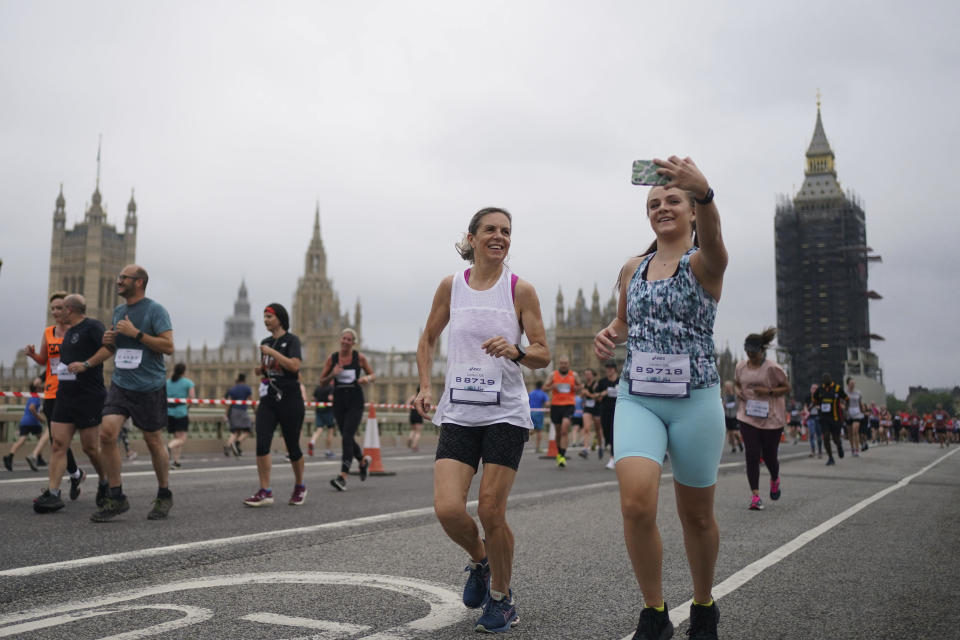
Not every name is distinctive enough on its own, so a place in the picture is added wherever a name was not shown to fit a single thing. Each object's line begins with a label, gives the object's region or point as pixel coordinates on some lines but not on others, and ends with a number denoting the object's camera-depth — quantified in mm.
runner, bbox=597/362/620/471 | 14800
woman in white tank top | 3717
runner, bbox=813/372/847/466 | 17094
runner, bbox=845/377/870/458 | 21062
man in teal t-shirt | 6879
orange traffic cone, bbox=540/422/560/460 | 18141
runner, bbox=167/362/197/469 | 14327
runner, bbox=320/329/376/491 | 10172
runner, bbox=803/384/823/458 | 18531
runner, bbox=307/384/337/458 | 18797
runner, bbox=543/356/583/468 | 15414
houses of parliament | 114125
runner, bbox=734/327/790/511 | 8742
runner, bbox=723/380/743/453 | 21359
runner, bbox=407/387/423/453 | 21920
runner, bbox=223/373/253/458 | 17297
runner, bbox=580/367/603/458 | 18253
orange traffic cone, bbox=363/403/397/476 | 12820
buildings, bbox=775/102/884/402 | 93438
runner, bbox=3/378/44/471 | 13294
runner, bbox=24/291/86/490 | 8094
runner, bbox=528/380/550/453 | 22880
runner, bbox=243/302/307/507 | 7984
